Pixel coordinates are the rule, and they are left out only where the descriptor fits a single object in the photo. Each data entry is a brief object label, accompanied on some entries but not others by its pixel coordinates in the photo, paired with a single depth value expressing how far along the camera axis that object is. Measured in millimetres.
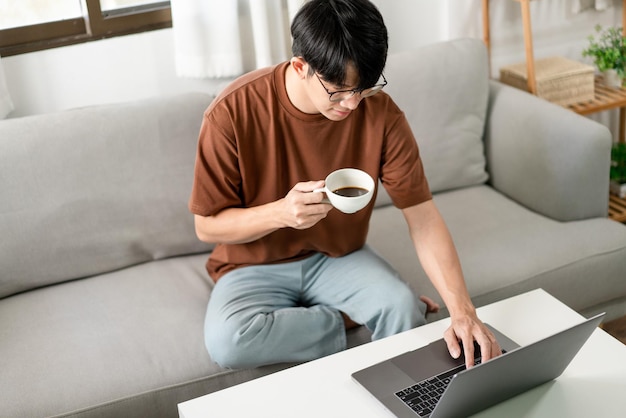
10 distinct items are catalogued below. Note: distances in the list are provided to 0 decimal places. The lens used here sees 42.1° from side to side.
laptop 1296
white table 1408
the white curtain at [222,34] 2496
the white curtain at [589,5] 3098
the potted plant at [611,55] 2936
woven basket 2879
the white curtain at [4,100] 2354
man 1819
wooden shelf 2896
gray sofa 1886
